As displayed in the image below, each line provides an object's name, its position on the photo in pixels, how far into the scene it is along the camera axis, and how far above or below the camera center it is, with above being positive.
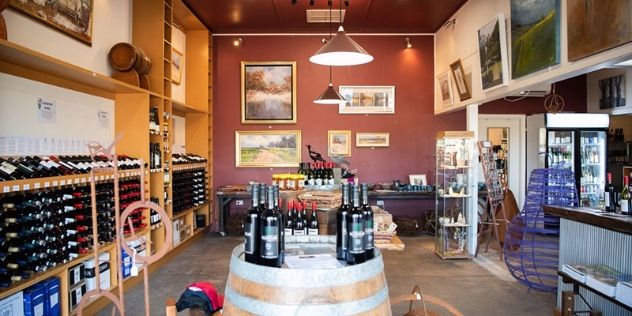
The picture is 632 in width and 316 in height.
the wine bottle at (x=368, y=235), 1.64 -0.33
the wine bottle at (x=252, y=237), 1.58 -0.32
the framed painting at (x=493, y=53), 4.86 +1.32
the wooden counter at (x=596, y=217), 2.73 -0.47
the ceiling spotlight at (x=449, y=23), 6.67 +2.28
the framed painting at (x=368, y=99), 7.87 +1.13
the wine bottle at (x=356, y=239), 1.57 -0.33
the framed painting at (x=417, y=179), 7.81 -0.46
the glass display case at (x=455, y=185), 5.72 -0.43
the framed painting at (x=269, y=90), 7.80 +1.29
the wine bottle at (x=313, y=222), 3.42 -0.58
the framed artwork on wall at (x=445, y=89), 6.97 +1.21
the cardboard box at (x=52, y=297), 3.19 -1.14
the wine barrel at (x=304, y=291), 1.28 -0.45
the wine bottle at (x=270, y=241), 1.53 -0.33
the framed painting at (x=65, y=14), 3.44 +1.33
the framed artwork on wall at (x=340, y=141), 7.86 +0.29
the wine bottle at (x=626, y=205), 3.02 -0.37
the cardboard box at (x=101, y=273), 3.77 -1.15
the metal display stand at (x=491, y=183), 5.74 -0.41
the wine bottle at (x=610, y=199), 3.28 -0.36
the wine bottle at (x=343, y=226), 1.71 -0.31
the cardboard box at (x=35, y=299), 3.00 -1.10
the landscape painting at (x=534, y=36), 3.85 +1.26
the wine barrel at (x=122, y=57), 4.67 +1.16
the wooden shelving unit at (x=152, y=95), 3.28 +0.75
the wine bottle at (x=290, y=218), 3.40 -0.55
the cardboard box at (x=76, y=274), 3.57 -1.09
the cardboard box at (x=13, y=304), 2.77 -1.06
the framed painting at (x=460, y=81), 6.15 +1.20
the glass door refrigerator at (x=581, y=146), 7.09 +0.18
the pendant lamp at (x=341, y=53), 3.02 +0.81
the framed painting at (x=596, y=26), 2.93 +1.04
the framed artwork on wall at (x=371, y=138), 7.89 +0.35
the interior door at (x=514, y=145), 7.89 +0.22
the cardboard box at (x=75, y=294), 3.51 -1.25
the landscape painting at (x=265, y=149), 7.82 +0.14
